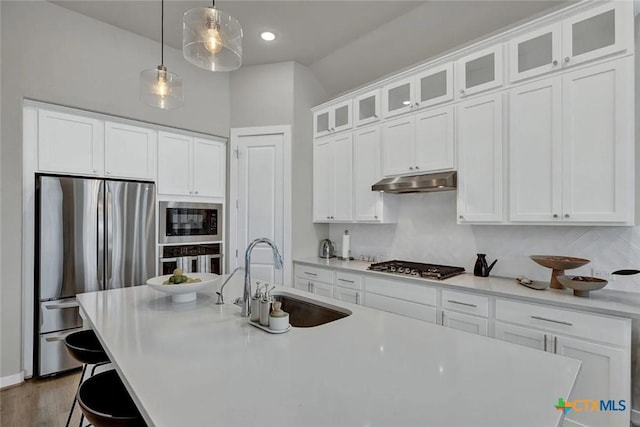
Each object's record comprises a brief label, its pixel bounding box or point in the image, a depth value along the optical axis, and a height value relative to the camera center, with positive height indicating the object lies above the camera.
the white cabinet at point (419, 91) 2.87 +1.13
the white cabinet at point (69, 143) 2.89 +0.61
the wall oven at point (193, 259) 3.64 -0.56
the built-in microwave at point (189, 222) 3.64 -0.14
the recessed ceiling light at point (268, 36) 3.40 +1.84
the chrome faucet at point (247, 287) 1.60 -0.39
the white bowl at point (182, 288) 1.85 -0.44
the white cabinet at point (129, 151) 3.27 +0.61
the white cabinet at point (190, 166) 3.67 +0.53
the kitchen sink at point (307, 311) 1.83 -0.59
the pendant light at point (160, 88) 2.20 +0.83
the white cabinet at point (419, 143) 2.85 +0.64
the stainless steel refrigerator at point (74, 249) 2.83 -0.36
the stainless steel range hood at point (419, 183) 2.77 +0.25
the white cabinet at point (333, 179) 3.73 +0.38
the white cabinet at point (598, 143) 2.00 +0.44
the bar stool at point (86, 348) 1.75 -0.78
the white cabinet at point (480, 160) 2.55 +0.42
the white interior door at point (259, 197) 3.96 +0.17
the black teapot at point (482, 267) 2.78 -0.48
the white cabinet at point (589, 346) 1.82 -0.81
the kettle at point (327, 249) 4.09 -0.49
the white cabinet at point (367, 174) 3.45 +0.39
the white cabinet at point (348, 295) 3.20 -0.84
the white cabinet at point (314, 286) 3.53 -0.85
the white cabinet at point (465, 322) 2.37 -0.83
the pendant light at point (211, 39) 1.72 +0.93
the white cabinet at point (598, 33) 2.01 +1.16
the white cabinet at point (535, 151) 2.26 +0.43
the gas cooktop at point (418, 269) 2.73 -0.52
